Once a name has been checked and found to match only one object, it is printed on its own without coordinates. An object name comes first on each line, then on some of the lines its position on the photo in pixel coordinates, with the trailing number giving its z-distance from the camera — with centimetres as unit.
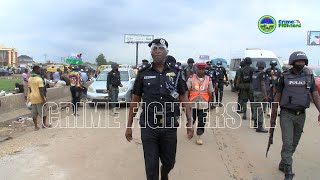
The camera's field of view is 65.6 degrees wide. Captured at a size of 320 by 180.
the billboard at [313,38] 2327
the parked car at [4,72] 3410
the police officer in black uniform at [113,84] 864
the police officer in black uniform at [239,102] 734
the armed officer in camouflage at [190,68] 824
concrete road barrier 762
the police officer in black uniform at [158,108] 289
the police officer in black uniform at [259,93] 611
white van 1244
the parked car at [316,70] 1187
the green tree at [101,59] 6580
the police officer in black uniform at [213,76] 876
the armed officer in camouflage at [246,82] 704
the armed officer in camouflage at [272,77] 765
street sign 5262
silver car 959
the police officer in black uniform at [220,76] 931
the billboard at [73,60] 1861
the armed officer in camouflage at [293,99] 359
